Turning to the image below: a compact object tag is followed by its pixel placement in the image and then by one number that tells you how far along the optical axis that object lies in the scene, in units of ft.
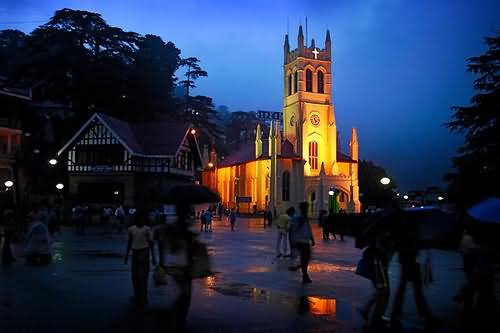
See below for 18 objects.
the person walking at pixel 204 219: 118.90
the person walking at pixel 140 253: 33.27
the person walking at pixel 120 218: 118.21
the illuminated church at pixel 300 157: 261.24
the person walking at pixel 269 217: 167.74
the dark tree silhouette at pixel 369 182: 325.83
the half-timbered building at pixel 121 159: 172.55
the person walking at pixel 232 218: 133.49
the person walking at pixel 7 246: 54.75
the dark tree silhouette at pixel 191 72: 256.32
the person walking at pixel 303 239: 41.88
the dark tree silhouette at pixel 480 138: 93.09
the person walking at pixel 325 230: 104.49
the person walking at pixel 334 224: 109.29
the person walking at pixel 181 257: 24.35
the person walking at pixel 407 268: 27.32
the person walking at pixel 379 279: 26.32
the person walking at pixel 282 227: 65.79
